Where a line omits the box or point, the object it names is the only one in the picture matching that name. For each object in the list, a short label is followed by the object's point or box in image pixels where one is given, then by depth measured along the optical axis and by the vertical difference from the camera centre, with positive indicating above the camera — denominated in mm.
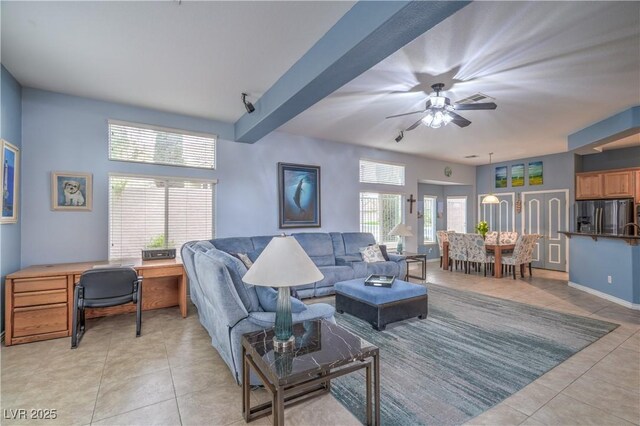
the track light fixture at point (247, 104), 3851 +1449
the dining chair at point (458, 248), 6871 -749
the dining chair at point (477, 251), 6539 -793
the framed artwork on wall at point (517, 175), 8055 +1129
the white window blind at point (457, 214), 9133 +59
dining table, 6434 -772
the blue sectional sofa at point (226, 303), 2174 -701
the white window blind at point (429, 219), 8742 -92
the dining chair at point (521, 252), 6285 -771
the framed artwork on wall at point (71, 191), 3730 +316
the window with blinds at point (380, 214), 6770 +43
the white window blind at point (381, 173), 6726 +1016
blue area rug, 2094 -1321
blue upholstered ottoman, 3471 -1056
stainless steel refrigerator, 6123 +22
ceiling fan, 3436 +1264
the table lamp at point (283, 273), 1711 -337
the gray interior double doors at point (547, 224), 7309 -206
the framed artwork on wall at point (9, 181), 3034 +373
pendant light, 7325 +393
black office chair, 3041 -781
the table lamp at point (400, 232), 5788 -314
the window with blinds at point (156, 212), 4152 +50
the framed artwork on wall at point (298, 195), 5457 +385
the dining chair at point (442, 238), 7439 -550
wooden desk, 3053 -889
